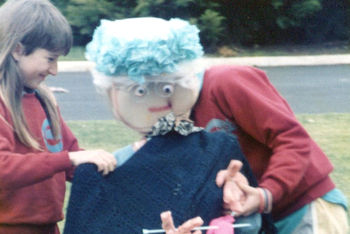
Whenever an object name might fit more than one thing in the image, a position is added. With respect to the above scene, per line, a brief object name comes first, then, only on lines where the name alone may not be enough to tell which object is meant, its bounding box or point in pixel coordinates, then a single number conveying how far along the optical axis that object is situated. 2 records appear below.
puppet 2.27
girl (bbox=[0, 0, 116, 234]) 2.84
